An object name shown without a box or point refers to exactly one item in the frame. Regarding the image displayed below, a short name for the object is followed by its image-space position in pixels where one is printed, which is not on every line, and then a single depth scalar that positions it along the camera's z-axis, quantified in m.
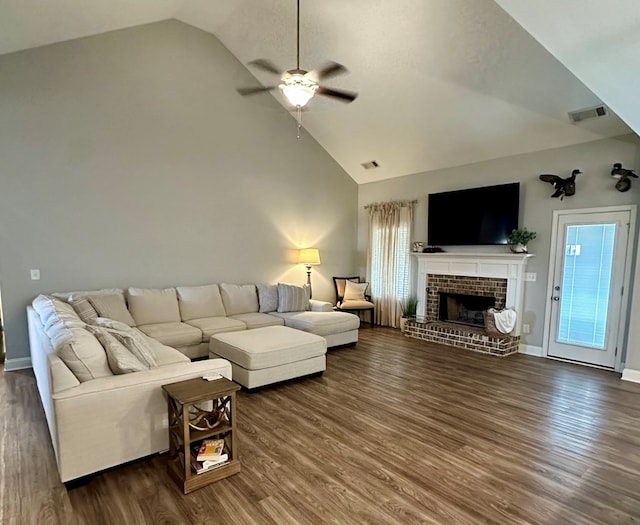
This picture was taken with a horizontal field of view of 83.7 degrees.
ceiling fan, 3.12
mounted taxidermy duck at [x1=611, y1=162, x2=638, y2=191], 4.16
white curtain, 6.63
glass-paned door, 4.37
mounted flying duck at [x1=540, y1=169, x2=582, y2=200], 4.59
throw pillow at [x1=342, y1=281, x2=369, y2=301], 6.64
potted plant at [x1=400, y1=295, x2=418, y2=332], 6.32
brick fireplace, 5.13
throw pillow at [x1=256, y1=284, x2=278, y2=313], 5.64
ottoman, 3.58
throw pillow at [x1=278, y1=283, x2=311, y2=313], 5.62
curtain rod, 6.46
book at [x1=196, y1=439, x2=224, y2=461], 2.23
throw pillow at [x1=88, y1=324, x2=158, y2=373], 2.56
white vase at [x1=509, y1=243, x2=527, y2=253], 5.01
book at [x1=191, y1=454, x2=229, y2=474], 2.18
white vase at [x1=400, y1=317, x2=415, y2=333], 6.16
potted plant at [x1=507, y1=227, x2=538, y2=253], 4.97
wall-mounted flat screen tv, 5.19
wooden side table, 2.11
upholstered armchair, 6.44
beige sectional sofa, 2.08
